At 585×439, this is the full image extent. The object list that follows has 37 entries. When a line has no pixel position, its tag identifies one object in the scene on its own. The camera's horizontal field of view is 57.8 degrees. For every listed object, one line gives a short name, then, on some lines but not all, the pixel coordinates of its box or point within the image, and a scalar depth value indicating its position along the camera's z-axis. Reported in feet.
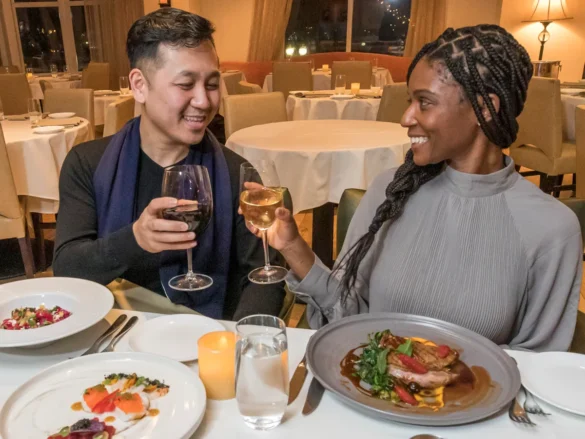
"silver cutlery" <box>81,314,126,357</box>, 3.30
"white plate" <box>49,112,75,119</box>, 13.01
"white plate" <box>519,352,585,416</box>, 2.77
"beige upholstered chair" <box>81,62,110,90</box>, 23.61
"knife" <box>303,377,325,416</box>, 2.76
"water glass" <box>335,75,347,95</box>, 16.59
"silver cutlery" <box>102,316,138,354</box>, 3.34
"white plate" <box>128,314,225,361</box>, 3.27
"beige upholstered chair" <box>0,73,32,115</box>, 18.90
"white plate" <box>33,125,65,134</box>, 11.00
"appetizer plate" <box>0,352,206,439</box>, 2.51
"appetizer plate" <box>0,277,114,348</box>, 3.28
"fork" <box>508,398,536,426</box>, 2.67
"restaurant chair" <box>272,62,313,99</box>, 21.48
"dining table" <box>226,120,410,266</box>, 9.26
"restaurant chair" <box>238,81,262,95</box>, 19.22
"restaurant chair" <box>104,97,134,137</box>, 12.05
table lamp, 22.24
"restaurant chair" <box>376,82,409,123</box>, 14.21
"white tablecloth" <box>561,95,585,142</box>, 14.01
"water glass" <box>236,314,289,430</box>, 2.58
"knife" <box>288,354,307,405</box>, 2.87
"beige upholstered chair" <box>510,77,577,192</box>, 12.91
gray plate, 2.61
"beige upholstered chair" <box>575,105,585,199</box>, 9.75
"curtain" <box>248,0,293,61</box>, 26.48
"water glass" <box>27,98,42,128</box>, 12.12
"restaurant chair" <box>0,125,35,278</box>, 9.16
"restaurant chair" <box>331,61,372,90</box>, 21.48
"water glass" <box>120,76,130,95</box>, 18.67
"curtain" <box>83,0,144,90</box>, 26.99
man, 4.61
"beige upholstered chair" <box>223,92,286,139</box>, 12.22
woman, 3.96
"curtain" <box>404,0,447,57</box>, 24.91
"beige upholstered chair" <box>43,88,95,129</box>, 14.33
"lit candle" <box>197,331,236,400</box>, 2.83
